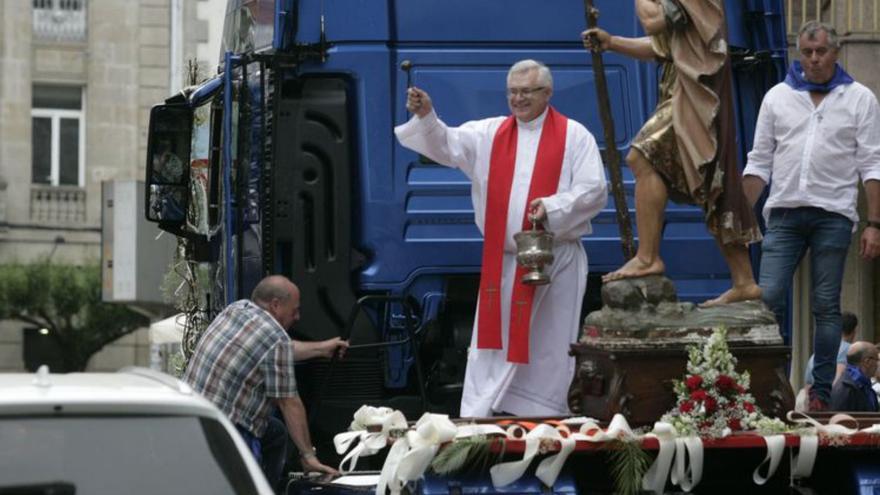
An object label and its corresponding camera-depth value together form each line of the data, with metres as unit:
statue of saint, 15.91
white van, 10.70
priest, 17.52
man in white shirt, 17.87
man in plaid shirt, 17.78
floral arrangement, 14.56
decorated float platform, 13.98
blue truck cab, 19.81
